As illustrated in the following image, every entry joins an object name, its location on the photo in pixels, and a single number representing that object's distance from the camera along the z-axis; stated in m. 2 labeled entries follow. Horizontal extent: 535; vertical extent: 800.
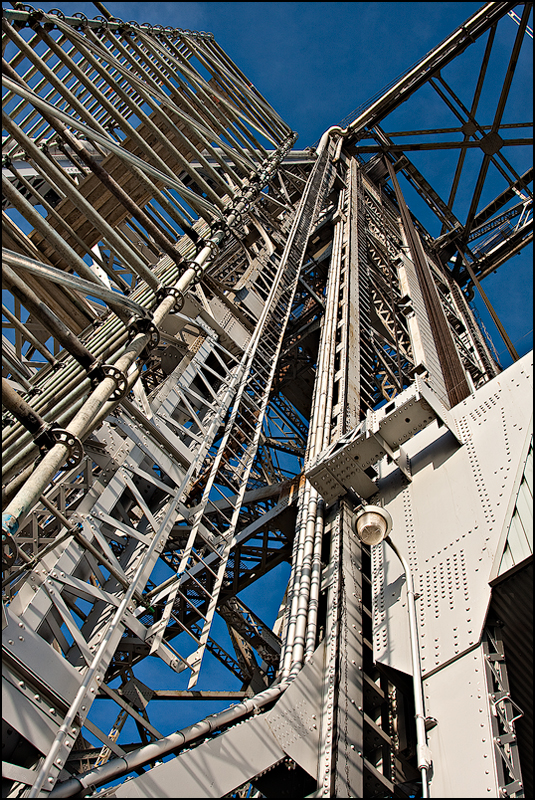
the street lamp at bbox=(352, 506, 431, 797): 5.62
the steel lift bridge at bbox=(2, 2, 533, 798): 5.22
